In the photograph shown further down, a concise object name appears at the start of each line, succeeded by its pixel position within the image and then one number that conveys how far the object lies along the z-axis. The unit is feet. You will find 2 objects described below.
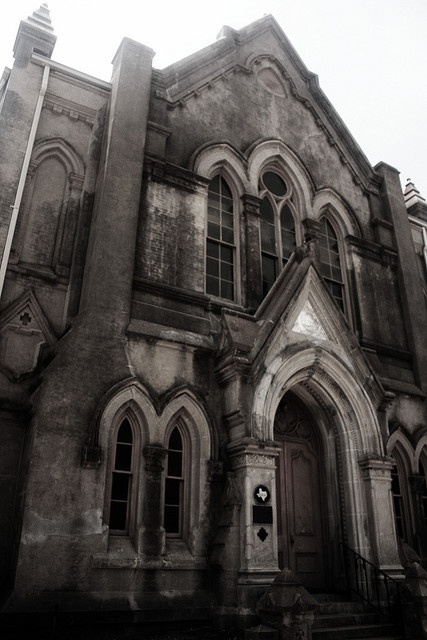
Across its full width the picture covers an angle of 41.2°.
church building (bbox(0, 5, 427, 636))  28.73
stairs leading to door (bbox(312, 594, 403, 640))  28.55
